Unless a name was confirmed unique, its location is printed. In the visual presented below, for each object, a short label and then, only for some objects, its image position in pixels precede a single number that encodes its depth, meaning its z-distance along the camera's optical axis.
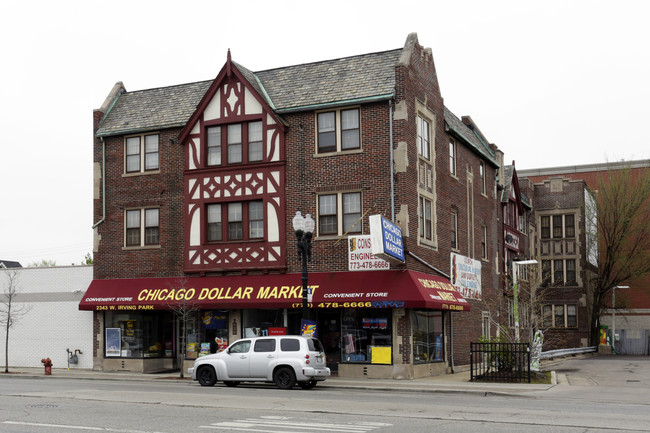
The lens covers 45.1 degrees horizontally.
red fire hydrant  32.61
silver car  23.75
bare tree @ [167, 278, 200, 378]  30.66
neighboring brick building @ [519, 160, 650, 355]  57.38
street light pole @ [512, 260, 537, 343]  28.39
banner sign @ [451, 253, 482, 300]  34.38
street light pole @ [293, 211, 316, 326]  26.02
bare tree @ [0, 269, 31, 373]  37.31
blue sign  25.89
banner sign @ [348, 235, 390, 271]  28.78
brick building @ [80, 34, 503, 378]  29.11
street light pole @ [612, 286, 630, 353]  57.00
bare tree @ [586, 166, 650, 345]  56.69
